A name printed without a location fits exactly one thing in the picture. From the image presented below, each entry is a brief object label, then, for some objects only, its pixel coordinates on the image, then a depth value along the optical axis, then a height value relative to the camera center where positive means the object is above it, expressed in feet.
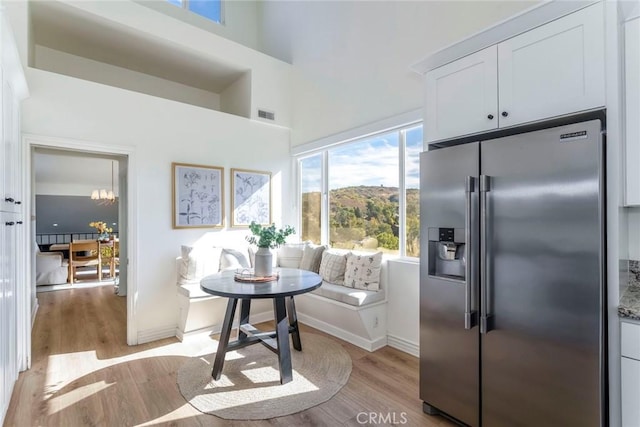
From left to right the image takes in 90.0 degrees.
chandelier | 23.91 +1.48
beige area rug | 7.26 -4.39
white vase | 9.43 -1.50
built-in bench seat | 10.47 -3.20
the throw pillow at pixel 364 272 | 10.89 -2.06
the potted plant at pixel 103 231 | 21.21 -1.21
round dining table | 7.89 -2.40
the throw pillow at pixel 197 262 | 11.68 -1.80
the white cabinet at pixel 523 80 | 5.30 +2.53
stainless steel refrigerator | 5.01 -1.25
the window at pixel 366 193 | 10.80 +0.76
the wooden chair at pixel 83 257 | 19.55 -2.75
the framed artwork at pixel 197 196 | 12.12 +0.72
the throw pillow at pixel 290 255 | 13.78 -1.81
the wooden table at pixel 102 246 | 20.74 -2.37
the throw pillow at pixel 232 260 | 12.23 -1.79
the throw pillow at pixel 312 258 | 12.94 -1.85
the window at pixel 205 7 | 14.79 +9.90
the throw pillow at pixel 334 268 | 11.86 -2.06
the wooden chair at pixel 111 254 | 20.85 -2.61
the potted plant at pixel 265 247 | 9.44 -1.01
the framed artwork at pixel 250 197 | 13.75 +0.73
